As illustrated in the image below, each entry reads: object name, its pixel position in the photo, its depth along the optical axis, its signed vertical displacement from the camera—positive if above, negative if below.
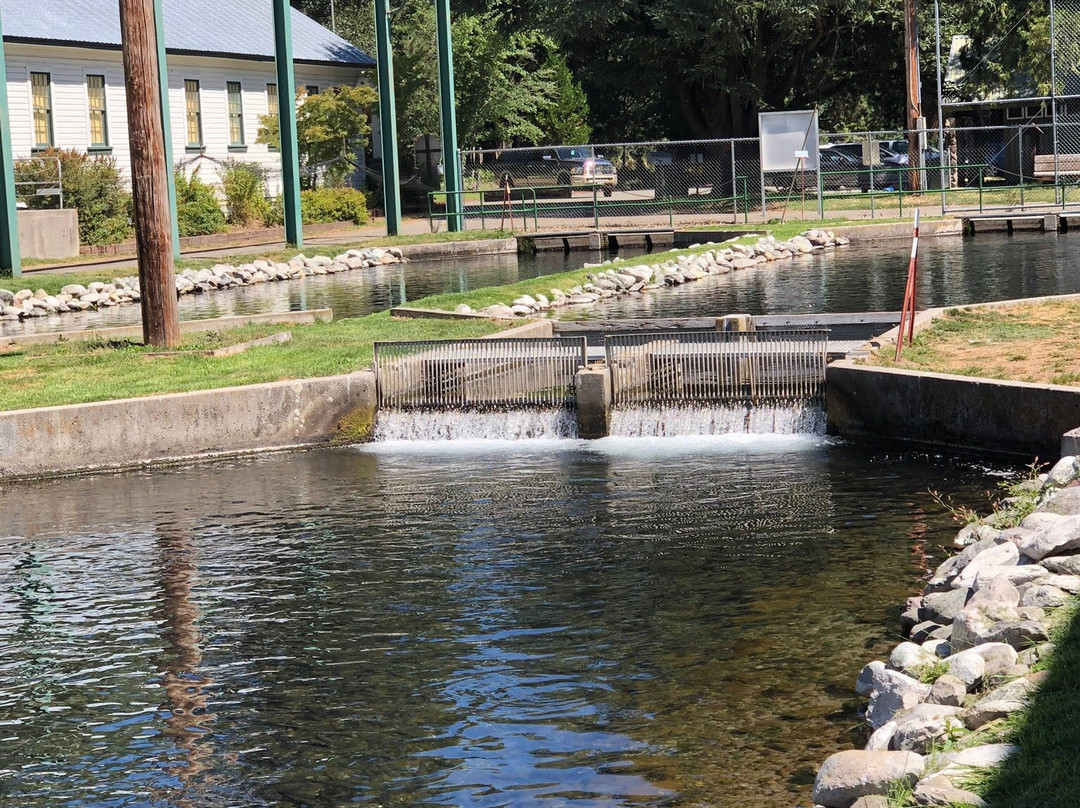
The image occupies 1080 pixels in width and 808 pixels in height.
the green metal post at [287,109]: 36.22 +3.42
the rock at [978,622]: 7.34 -1.97
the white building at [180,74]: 40.56 +5.49
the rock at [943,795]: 5.59 -2.13
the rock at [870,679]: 7.39 -2.28
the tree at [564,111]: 62.78 +5.27
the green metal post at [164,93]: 31.89 +3.49
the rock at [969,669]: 6.88 -2.05
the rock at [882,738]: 6.55 -2.23
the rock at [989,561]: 8.58 -1.95
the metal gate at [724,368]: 15.78 -1.46
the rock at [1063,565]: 7.97 -1.86
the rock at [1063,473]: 10.27 -1.78
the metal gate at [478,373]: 16.33 -1.42
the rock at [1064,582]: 7.70 -1.88
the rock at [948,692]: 6.75 -2.11
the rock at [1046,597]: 7.52 -1.91
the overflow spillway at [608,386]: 15.62 -1.59
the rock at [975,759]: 5.85 -2.10
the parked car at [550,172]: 46.78 +2.09
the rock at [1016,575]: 8.03 -1.91
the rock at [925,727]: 6.26 -2.12
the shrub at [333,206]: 44.62 +1.30
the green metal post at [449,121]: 41.47 +3.40
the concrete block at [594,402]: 15.58 -1.69
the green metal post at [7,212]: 30.09 +1.08
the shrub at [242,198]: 44.28 +1.66
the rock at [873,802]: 5.77 -2.20
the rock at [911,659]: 7.50 -2.19
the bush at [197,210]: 41.25 +1.28
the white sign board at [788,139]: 38.69 +2.23
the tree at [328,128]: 47.41 +3.83
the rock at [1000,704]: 6.37 -2.05
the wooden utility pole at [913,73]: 44.91 +4.39
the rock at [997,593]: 7.61 -1.90
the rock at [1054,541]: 8.31 -1.79
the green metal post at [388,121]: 39.50 +3.31
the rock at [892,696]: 7.04 -2.21
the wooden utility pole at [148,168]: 18.19 +1.11
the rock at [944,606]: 8.30 -2.14
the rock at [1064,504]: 9.06 -1.75
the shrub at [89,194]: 37.75 +1.73
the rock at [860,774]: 5.94 -2.17
